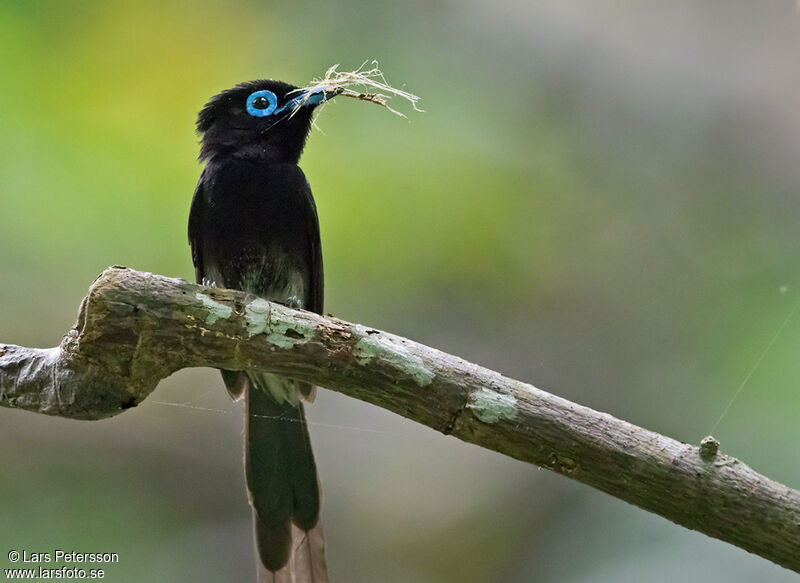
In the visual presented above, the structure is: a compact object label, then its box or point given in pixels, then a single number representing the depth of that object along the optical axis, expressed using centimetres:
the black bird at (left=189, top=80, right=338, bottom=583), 572
